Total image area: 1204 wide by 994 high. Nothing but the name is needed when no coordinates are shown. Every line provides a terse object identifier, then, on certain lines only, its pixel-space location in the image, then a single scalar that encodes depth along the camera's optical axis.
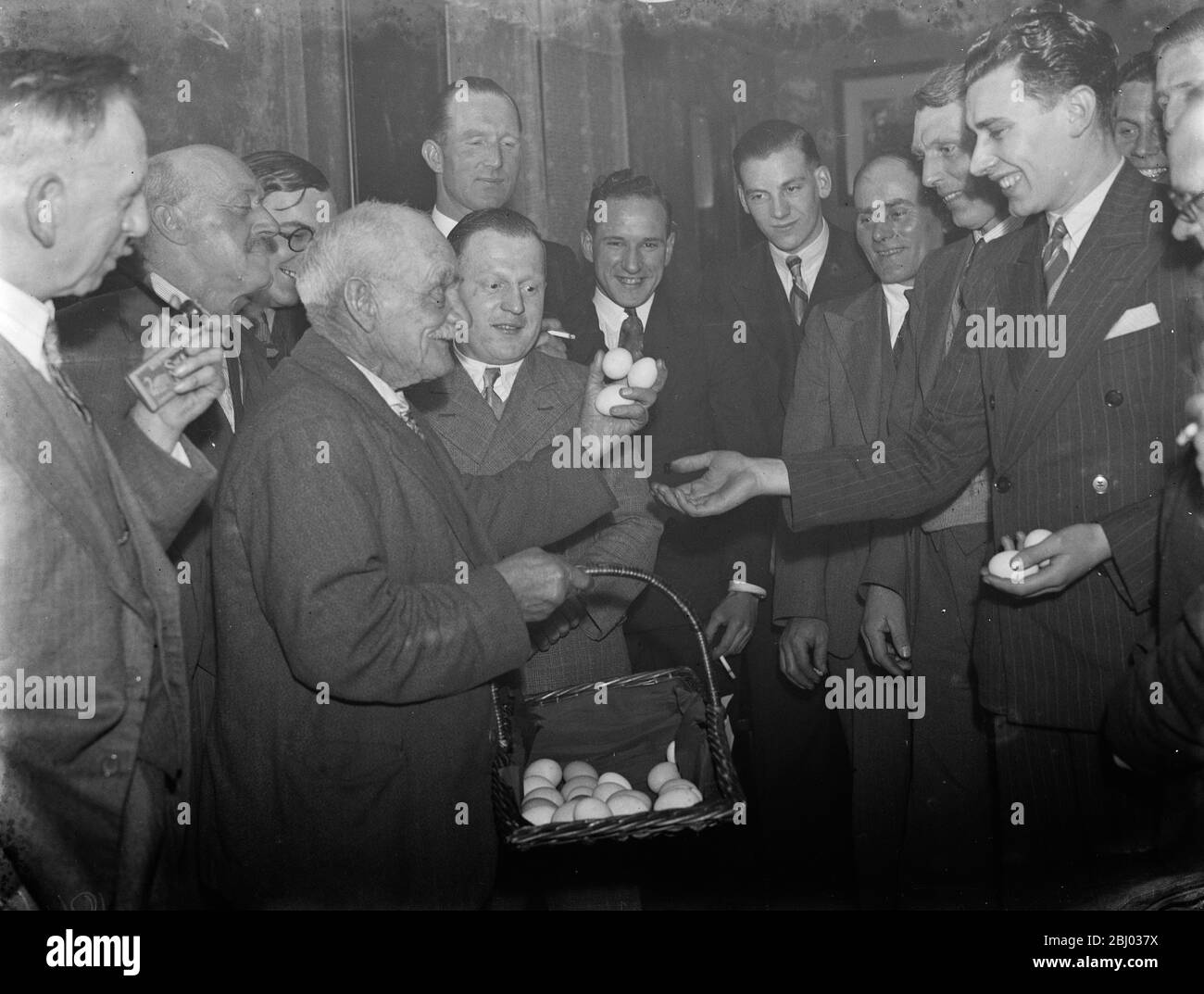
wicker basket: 2.25
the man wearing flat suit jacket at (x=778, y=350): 3.17
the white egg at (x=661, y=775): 2.62
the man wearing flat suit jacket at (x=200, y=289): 2.61
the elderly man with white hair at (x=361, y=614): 2.30
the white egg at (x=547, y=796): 2.55
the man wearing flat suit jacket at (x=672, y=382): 3.25
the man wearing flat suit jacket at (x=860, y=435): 3.07
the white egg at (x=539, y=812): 2.46
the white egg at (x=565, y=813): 2.47
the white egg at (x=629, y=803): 2.45
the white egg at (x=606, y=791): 2.56
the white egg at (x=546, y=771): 2.67
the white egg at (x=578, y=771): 2.69
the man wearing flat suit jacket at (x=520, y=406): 2.98
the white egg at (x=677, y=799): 2.46
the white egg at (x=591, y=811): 2.44
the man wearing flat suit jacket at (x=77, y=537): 2.24
